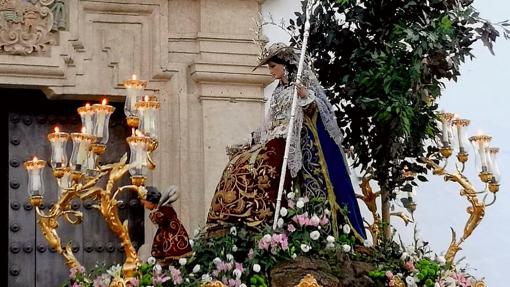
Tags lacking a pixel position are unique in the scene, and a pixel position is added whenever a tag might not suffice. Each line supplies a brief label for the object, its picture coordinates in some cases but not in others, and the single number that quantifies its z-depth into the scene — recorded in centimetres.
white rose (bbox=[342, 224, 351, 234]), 694
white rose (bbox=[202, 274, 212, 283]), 650
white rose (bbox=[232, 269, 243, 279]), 650
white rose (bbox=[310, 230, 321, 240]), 671
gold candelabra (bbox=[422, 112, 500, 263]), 741
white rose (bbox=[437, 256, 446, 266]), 716
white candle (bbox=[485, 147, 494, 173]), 741
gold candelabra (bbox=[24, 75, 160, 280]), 665
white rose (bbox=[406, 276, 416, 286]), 686
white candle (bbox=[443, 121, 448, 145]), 756
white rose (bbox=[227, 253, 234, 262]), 662
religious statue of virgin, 691
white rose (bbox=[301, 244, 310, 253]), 662
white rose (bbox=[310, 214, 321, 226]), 680
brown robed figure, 671
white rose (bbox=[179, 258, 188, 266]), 662
